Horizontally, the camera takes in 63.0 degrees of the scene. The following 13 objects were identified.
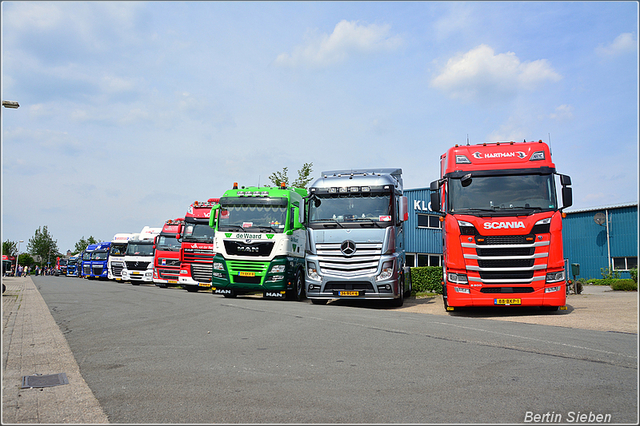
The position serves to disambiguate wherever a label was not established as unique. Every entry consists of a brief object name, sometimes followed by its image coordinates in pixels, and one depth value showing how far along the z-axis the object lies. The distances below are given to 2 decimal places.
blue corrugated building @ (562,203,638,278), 35.62
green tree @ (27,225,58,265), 109.69
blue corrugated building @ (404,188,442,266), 40.25
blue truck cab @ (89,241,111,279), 40.22
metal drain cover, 5.53
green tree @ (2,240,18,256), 111.47
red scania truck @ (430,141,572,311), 12.17
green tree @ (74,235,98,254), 107.86
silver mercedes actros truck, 15.12
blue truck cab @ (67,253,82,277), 54.44
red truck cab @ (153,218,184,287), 26.70
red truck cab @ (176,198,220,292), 22.02
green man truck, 17.34
